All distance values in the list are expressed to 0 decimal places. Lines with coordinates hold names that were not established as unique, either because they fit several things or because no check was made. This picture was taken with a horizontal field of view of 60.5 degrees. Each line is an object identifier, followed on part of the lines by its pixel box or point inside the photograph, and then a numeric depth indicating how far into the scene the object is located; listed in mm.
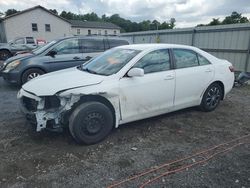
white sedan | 3264
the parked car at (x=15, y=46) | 15406
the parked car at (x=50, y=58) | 6764
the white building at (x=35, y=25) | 30703
